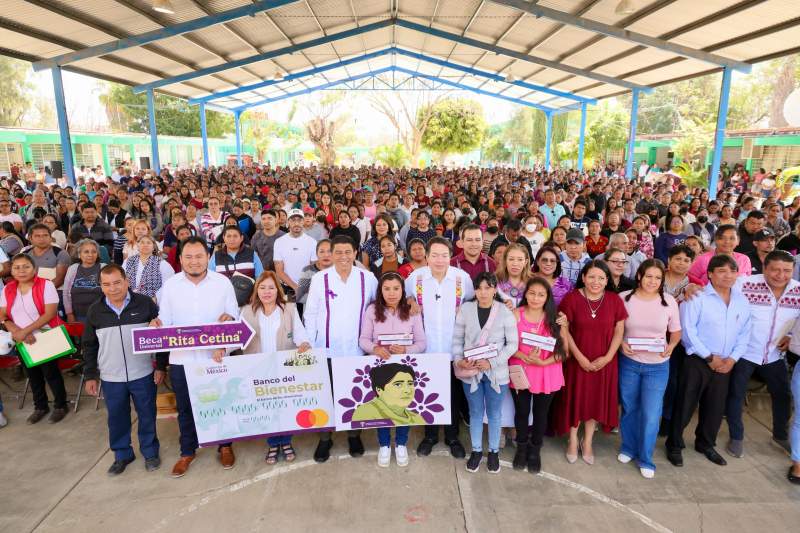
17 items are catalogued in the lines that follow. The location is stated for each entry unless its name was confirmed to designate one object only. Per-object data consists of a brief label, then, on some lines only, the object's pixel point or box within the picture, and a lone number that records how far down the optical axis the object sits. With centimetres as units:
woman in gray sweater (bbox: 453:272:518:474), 335
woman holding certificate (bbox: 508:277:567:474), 339
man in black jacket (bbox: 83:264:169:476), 340
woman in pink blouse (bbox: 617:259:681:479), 338
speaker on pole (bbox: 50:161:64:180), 1538
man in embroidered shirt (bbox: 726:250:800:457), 365
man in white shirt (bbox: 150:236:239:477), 342
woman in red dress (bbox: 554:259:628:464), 343
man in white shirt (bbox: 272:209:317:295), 519
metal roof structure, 959
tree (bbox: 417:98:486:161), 3138
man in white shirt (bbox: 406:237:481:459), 358
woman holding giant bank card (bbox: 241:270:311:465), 352
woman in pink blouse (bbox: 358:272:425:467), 341
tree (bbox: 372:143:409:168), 3022
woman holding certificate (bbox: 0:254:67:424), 396
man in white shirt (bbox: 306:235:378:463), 357
